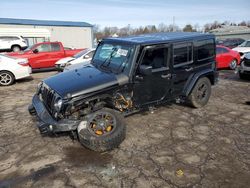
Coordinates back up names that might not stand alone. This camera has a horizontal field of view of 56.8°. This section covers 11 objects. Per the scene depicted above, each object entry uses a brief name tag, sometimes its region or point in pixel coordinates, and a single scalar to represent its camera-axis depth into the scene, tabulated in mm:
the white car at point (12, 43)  19734
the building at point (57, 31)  26073
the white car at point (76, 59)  10773
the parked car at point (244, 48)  14336
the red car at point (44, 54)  12320
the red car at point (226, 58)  11922
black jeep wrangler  3920
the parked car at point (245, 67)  9398
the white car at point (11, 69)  9227
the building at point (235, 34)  32469
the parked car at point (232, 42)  19516
